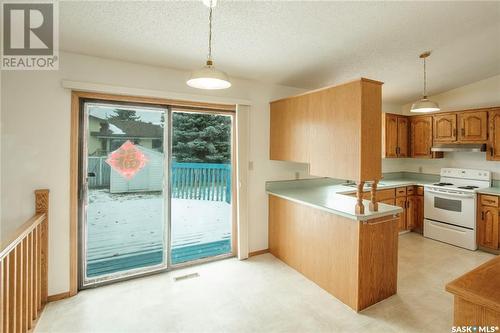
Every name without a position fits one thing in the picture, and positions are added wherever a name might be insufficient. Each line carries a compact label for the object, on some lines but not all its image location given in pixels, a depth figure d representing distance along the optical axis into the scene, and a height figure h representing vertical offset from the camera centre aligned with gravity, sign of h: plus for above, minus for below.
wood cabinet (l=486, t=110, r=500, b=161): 3.89 +0.50
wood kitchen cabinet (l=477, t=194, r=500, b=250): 3.70 -0.84
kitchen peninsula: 2.39 -0.45
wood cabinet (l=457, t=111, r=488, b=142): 4.03 +0.69
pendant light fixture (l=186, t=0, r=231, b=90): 1.66 +0.62
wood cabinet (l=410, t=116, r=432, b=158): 4.79 +0.61
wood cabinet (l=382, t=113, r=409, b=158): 4.79 +0.63
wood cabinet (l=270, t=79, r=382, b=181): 2.37 +0.40
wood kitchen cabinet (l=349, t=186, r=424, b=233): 4.53 -0.70
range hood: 4.04 +0.35
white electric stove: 3.91 -0.65
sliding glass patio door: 2.88 -0.23
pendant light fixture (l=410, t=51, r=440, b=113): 3.23 +0.81
